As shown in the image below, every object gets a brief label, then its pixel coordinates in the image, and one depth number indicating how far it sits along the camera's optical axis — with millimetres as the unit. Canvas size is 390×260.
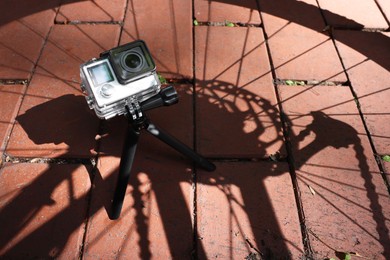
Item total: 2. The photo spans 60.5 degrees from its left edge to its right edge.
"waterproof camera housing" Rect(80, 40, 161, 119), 243
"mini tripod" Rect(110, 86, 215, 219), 251
